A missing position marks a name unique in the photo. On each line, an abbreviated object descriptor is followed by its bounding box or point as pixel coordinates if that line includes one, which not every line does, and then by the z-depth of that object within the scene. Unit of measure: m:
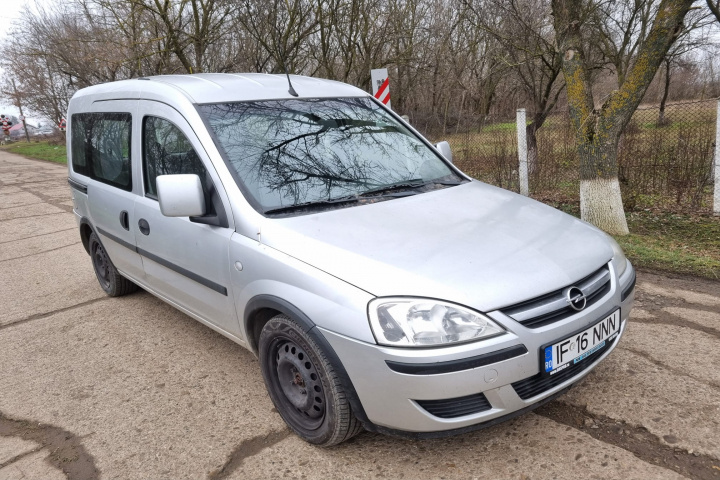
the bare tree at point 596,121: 5.83
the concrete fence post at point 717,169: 6.15
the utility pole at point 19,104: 36.51
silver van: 2.19
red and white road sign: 8.59
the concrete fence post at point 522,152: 7.72
